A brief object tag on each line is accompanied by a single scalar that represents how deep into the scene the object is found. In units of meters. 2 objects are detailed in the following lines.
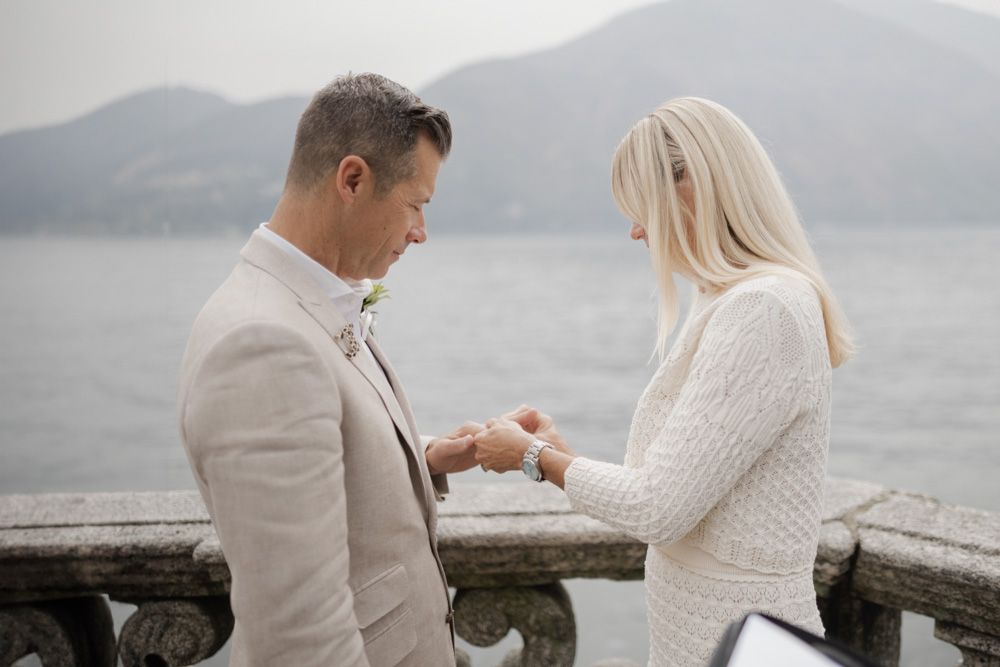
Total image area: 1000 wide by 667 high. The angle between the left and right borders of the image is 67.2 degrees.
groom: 1.09
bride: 1.44
